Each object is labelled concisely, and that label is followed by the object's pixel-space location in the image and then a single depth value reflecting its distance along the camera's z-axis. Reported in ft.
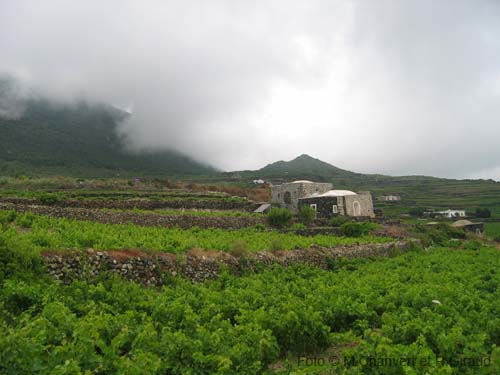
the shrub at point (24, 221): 51.19
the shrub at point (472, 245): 100.73
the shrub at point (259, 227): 91.02
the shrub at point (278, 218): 100.73
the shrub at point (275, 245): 60.19
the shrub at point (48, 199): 82.23
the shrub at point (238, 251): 52.22
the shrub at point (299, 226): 97.43
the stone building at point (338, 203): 131.34
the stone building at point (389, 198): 274.77
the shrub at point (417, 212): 219.00
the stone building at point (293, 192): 142.72
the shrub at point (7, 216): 50.34
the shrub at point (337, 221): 110.52
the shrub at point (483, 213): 214.48
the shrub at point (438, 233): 114.59
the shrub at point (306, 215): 111.75
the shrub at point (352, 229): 98.37
